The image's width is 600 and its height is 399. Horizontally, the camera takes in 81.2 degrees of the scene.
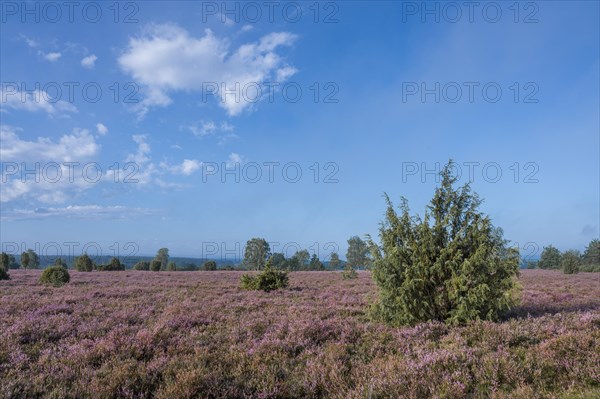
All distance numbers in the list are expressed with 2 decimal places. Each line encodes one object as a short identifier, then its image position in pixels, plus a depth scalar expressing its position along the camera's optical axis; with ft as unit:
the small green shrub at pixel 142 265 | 176.76
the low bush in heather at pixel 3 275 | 79.67
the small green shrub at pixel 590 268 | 167.22
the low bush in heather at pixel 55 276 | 70.23
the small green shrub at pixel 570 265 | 129.74
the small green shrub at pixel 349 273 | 105.19
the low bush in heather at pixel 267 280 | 64.23
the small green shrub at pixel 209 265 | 174.43
